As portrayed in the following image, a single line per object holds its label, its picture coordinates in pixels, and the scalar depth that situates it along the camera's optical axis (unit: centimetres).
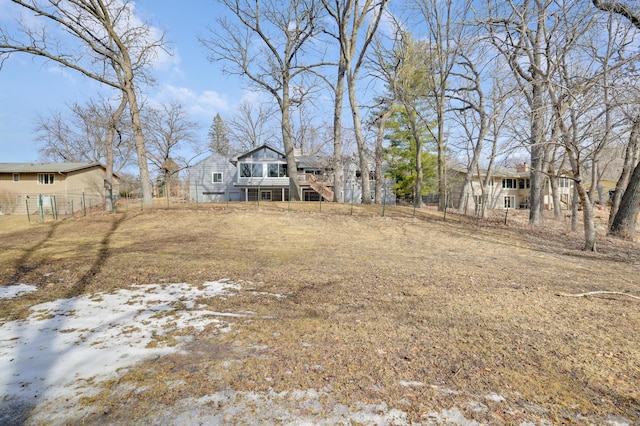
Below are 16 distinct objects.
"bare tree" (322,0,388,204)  1719
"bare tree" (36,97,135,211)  2548
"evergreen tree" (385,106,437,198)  2636
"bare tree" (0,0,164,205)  1397
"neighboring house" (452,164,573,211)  3472
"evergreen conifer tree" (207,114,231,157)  5662
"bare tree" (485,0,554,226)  845
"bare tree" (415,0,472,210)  1608
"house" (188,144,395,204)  3030
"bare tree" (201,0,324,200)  1948
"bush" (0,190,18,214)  2480
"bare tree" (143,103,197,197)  3216
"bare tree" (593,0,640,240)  1069
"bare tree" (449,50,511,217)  1729
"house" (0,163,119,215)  2527
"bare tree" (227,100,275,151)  3922
